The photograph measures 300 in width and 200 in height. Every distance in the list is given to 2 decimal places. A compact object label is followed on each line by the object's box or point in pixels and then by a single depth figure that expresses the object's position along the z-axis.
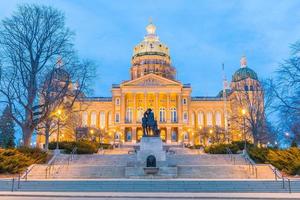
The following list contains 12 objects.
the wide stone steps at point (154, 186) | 18.80
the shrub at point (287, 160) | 24.02
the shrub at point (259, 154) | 29.41
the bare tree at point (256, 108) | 43.31
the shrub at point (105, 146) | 52.58
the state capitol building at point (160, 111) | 85.25
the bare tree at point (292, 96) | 28.14
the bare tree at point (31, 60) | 29.54
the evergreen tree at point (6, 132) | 53.17
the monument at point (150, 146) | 26.23
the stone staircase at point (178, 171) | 24.88
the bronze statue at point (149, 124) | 30.70
